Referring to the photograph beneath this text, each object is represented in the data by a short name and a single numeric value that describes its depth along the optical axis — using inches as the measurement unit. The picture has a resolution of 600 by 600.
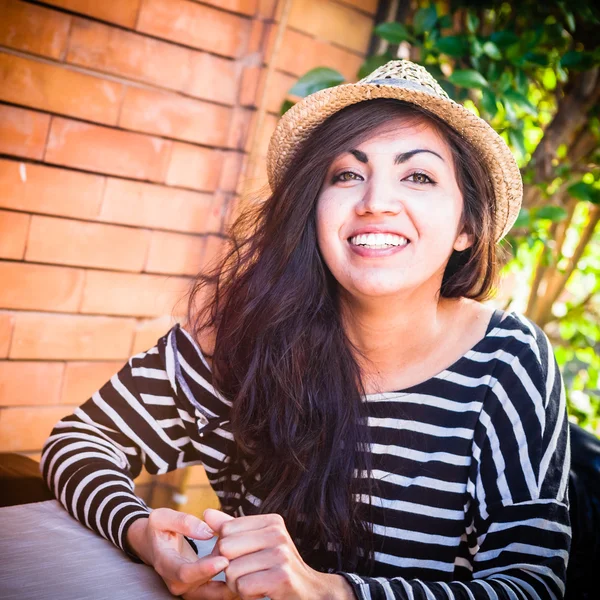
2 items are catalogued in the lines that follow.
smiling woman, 58.4
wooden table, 43.3
